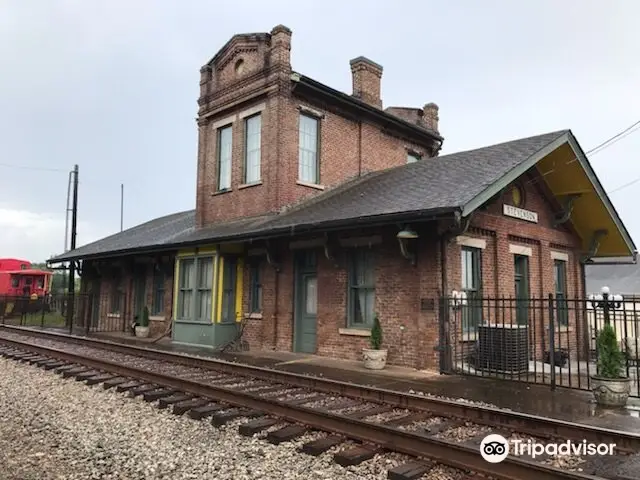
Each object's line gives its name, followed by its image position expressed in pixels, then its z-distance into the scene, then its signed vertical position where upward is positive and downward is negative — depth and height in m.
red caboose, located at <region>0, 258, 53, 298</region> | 32.19 +0.86
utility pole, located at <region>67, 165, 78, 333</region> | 23.15 +3.45
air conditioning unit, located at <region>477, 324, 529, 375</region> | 10.05 -1.02
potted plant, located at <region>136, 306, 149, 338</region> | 17.89 -1.13
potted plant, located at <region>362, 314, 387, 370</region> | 10.57 -1.17
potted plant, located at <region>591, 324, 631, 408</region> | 7.34 -1.14
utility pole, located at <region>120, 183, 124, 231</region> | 56.36 +9.18
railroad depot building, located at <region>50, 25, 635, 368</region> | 10.83 +1.66
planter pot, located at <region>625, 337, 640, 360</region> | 15.13 -1.43
